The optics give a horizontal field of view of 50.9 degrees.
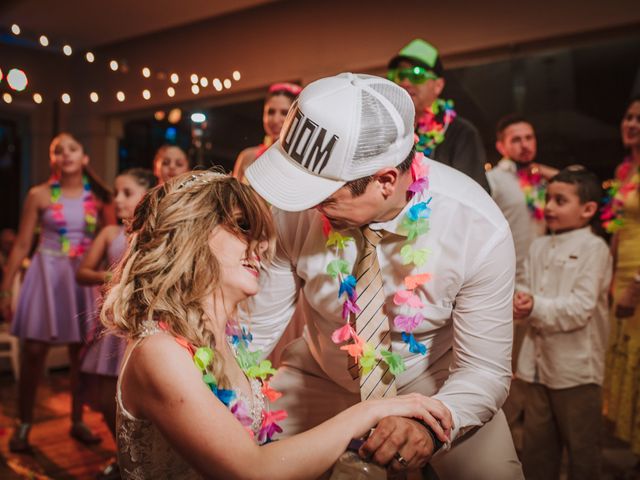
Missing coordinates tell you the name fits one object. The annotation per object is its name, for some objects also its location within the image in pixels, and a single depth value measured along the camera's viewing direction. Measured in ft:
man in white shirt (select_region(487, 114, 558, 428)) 9.62
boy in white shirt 8.05
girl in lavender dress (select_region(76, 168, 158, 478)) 9.45
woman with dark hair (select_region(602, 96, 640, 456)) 9.48
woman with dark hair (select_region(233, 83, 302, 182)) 10.42
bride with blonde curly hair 3.80
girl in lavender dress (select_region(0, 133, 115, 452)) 11.48
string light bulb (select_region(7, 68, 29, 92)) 22.18
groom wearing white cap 4.71
